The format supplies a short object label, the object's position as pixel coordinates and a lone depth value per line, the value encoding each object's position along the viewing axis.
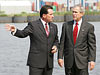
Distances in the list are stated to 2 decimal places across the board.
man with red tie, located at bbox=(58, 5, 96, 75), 6.80
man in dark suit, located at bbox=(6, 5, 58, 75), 6.76
